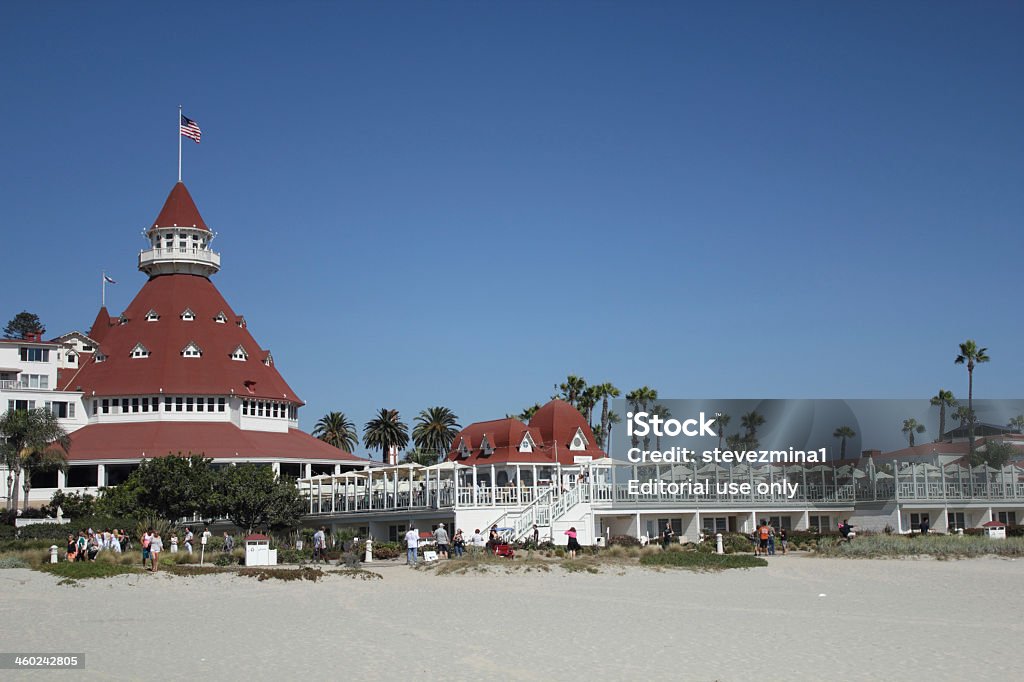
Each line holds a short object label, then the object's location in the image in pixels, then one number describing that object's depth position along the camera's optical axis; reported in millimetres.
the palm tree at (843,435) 59094
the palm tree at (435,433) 106188
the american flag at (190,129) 71938
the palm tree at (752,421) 57656
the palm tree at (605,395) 90312
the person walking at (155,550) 34594
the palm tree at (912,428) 62156
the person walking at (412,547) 38250
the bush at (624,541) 46281
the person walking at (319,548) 39994
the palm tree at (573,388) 91656
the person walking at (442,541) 39688
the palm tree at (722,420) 57656
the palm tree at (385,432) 104938
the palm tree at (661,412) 56525
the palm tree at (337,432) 104062
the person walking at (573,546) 40531
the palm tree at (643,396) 86000
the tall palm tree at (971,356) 75688
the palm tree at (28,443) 57906
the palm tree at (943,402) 64875
